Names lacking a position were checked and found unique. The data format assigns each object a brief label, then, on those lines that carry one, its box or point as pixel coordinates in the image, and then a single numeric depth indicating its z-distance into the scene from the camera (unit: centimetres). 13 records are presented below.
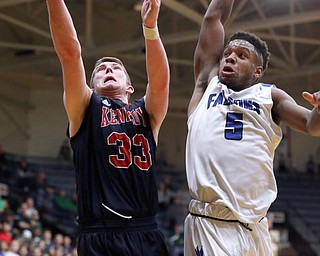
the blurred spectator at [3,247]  1079
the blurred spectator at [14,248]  1098
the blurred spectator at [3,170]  1803
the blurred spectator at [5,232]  1194
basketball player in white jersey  366
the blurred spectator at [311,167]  2316
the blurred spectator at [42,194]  1700
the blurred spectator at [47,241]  1254
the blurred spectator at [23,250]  1120
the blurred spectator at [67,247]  1298
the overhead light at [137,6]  1655
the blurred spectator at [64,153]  2217
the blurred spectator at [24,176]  1747
